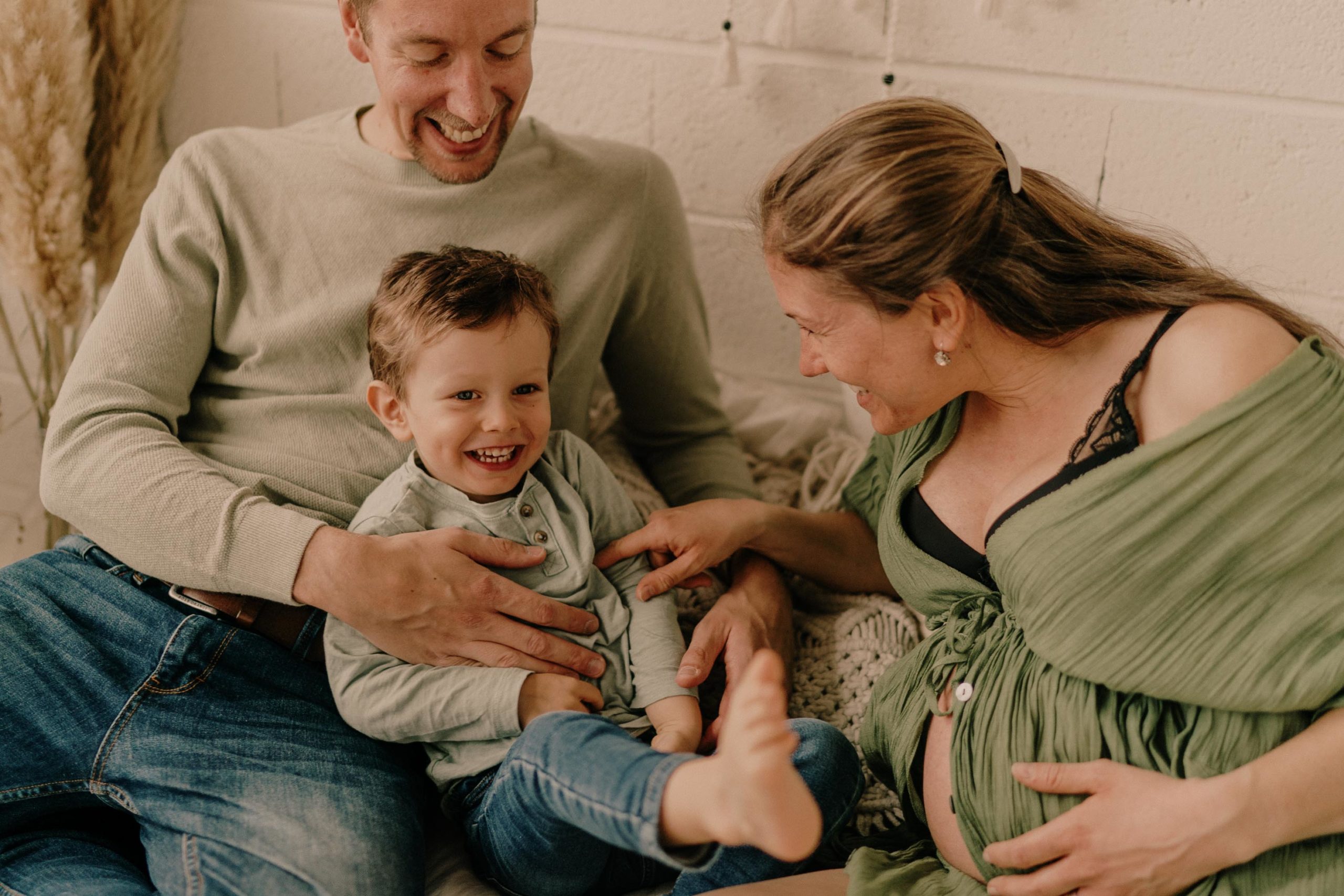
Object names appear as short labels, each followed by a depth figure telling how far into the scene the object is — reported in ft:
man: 4.55
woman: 3.78
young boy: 4.24
